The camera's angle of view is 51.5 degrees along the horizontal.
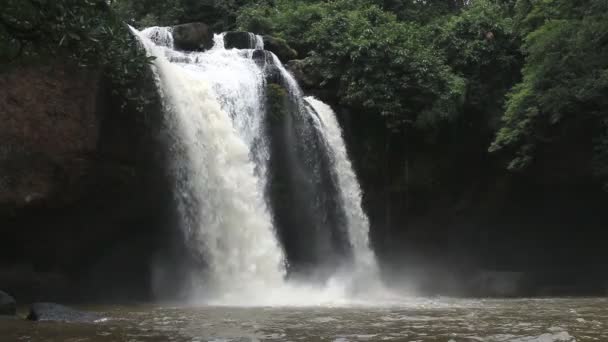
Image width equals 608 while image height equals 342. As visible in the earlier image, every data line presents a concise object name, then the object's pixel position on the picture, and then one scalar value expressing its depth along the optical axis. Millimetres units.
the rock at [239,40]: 20422
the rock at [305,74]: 20406
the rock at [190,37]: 19781
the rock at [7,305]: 10266
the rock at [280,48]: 20953
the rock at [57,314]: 9320
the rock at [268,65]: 18438
